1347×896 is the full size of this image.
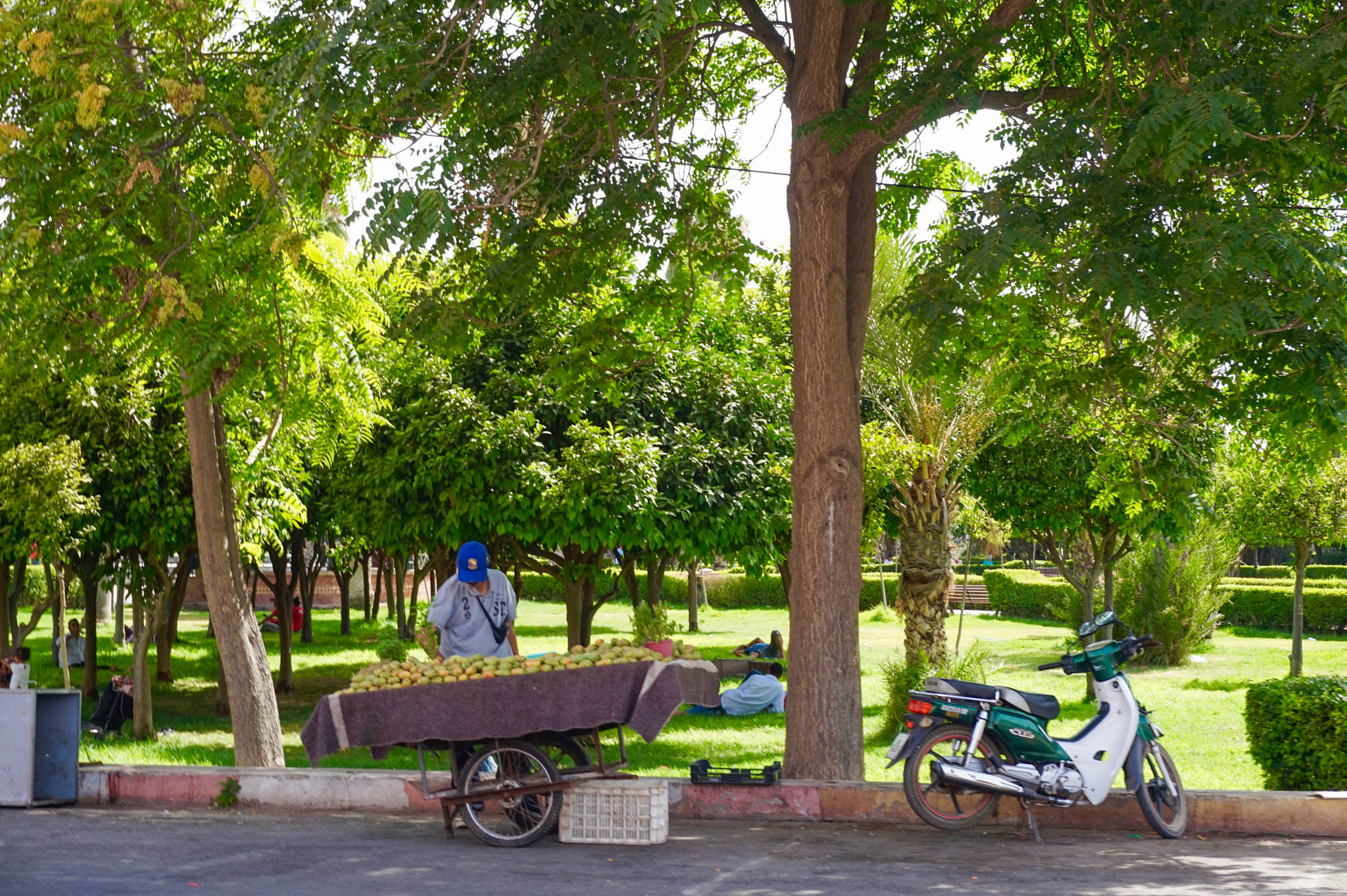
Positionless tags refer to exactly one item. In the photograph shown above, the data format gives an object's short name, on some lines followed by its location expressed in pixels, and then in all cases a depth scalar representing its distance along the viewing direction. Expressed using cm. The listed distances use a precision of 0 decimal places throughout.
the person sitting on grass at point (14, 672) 1562
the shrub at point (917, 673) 1453
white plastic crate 742
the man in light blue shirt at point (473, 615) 831
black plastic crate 847
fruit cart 724
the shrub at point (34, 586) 3403
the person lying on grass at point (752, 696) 1933
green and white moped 755
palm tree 1753
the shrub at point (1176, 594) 2520
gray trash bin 849
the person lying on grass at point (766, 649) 2372
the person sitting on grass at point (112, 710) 1762
